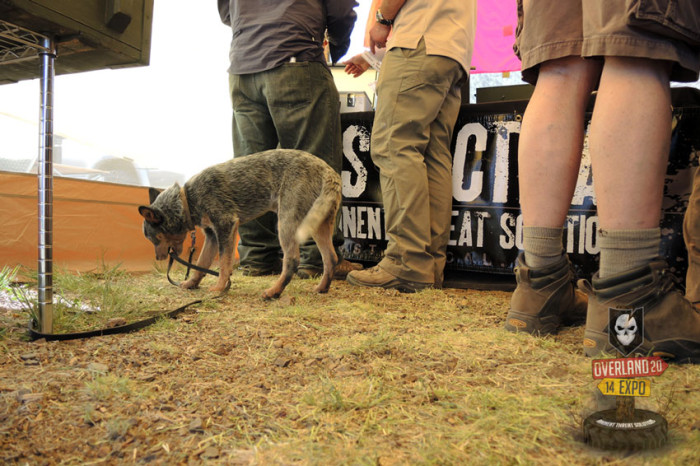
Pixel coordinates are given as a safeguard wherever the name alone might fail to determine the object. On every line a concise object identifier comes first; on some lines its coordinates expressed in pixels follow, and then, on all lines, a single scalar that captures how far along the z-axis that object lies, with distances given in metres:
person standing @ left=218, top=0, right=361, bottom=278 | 2.92
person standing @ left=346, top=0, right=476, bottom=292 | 2.53
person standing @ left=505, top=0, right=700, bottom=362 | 1.19
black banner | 2.35
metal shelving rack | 1.41
